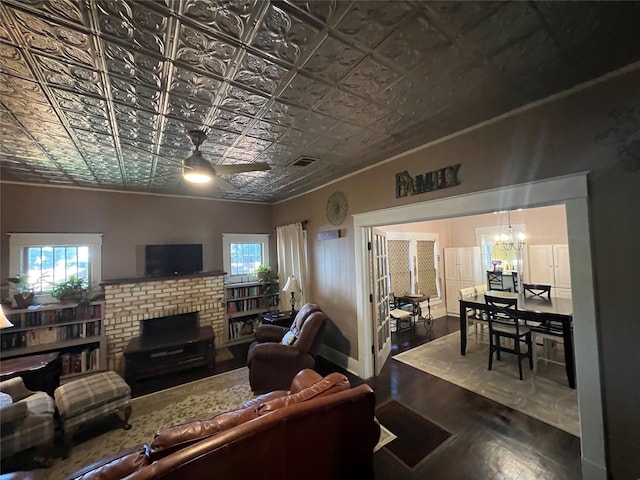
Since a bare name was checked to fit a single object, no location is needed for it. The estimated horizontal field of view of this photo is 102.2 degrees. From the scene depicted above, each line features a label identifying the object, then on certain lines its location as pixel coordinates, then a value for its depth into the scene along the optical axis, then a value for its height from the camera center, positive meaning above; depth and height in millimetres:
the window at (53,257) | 3617 +31
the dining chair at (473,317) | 4637 -1337
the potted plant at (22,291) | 3375 -409
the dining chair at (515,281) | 5217 -795
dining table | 3125 -968
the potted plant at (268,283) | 5215 -652
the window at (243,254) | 5211 -44
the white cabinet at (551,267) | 5160 -549
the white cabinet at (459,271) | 6305 -677
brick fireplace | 3865 -786
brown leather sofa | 1138 -950
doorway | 1760 -418
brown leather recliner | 3043 -1271
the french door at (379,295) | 3598 -710
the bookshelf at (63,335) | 3305 -1025
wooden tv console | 3502 -1424
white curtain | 4695 -147
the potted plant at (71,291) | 3596 -449
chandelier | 5680 +85
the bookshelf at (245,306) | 4914 -1087
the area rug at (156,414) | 2264 -1720
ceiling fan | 2188 +745
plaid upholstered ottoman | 2293 -1337
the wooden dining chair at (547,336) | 3516 -1309
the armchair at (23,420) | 1920 -1273
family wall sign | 2488 +672
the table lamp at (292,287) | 4653 -667
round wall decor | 3824 +625
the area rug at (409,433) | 2178 -1755
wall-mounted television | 4402 -75
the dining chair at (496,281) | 5430 -824
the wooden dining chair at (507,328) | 3445 -1183
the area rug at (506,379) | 2662 -1759
